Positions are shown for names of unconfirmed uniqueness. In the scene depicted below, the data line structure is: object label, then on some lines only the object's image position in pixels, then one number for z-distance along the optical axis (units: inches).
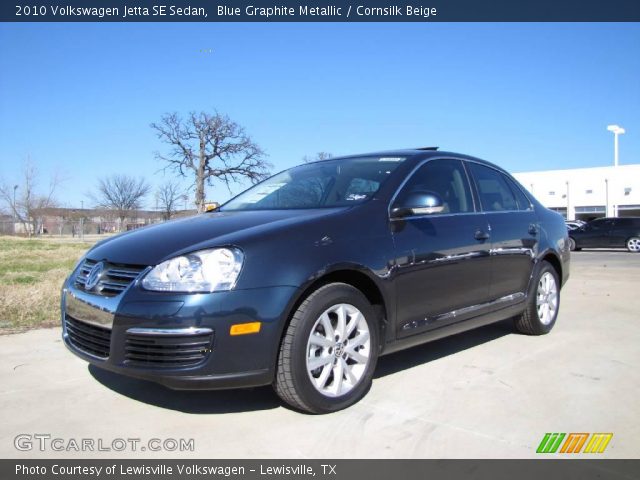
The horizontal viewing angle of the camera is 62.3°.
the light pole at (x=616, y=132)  2295.8
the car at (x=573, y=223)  1133.0
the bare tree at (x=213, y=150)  1232.8
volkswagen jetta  105.7
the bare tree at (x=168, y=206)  1345.7
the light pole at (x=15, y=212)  1642.2
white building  1758.1
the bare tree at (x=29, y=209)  1595.7
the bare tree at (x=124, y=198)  2054.6
